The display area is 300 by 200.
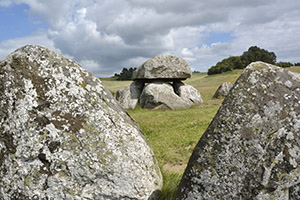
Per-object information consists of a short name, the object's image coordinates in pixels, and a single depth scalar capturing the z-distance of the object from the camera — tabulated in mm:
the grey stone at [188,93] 19859
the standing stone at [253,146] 3529
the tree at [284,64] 76962
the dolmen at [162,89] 18984
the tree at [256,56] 70750
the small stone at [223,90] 23406
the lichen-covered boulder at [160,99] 18781
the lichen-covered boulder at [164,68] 19719
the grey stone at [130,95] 20094
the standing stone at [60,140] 4141
